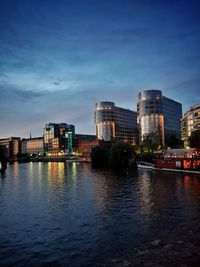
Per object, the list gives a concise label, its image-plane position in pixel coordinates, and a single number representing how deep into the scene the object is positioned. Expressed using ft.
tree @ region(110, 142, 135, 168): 368.43
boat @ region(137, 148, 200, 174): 267.10
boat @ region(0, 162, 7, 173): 401.41
